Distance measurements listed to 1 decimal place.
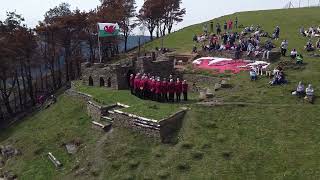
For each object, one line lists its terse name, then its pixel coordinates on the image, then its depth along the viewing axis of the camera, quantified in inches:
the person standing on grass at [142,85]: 1224.2
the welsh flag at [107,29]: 1567.4
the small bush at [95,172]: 965.8
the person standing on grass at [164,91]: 1173.7
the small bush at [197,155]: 918.4
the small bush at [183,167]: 897.5
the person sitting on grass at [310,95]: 1092.5
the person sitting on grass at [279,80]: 1242.0
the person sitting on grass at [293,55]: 1472.7
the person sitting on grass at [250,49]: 1579.8
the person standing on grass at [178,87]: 1172.5
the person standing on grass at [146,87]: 1218.6
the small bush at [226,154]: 903.7
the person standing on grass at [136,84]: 1247.2
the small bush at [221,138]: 955.3
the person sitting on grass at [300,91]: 1133.1
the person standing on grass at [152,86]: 1193.4
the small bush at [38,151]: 1223.7
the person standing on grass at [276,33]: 1928.8
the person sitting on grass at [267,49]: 1495.1
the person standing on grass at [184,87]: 1180.5
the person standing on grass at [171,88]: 1171.9
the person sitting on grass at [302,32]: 1950.5
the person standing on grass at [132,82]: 1302.9
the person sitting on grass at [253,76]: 1307.8
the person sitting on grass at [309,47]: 1619.1
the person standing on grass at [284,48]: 1536.7
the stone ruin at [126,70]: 1440.7
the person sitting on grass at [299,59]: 1402.6
